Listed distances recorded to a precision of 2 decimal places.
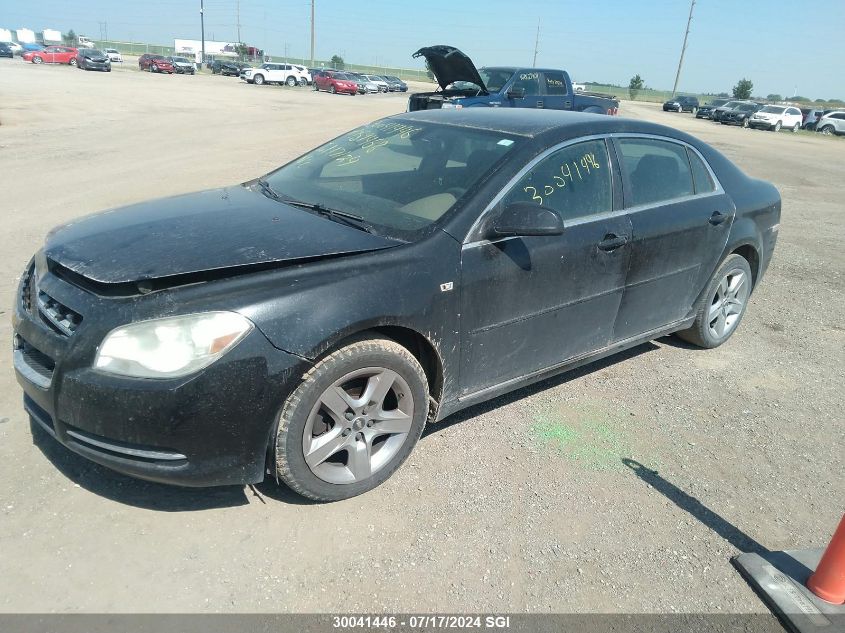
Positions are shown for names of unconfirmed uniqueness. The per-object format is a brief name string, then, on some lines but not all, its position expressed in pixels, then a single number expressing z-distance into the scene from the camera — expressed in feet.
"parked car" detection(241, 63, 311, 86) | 155.53
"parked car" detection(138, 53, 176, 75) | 159.22
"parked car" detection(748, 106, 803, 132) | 120.37
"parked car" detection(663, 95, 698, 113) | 170.30
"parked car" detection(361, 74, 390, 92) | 165.37
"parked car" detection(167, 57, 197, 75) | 163.32
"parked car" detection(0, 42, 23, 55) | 197.77
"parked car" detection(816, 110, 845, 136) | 125.49
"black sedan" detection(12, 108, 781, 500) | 7.99
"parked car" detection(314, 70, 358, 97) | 146.41
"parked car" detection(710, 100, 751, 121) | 131.43
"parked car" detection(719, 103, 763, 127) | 126.21
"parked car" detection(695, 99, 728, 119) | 147.44
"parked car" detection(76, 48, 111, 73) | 146.10
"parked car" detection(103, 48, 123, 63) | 203.92
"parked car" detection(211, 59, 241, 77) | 182.80
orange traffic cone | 8.04
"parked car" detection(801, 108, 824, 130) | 137.18
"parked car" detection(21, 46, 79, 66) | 167.63
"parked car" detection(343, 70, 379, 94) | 153.43
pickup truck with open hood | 44.70
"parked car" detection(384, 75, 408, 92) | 177.16
